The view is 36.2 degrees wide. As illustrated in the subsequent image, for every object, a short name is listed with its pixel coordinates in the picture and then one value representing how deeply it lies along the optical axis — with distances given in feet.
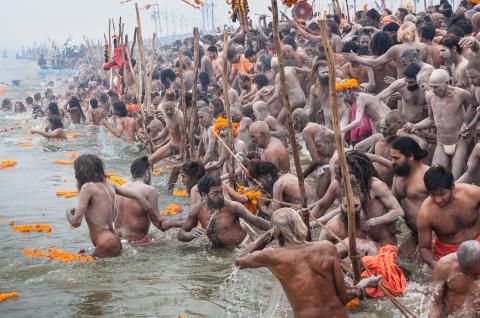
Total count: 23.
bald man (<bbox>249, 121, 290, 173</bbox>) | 30.40
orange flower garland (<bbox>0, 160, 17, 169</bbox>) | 57.15
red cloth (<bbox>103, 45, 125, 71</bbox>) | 64.80
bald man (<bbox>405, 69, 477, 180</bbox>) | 27.73
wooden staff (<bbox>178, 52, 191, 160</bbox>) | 38.58
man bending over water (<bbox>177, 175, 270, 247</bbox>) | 24.84
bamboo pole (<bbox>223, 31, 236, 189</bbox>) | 30.01
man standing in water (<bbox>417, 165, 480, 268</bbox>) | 20.36
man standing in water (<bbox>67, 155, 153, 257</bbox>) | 24.57
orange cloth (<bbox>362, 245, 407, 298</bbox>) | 20.17
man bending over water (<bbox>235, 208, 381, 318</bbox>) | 16.08
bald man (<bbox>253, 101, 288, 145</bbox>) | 38.71
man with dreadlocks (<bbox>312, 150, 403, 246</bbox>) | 22.16
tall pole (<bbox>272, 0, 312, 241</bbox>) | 19.65
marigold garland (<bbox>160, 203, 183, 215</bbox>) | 35.36
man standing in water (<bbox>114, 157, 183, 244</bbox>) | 27.04
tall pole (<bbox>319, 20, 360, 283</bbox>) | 16.78
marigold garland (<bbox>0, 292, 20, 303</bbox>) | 23.63
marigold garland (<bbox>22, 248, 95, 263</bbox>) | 26.33
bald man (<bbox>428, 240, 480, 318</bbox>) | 16.40
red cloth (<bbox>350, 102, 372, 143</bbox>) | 33.73
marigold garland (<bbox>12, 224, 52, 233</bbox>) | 34.88
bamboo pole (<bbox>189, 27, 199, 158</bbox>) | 37.14
